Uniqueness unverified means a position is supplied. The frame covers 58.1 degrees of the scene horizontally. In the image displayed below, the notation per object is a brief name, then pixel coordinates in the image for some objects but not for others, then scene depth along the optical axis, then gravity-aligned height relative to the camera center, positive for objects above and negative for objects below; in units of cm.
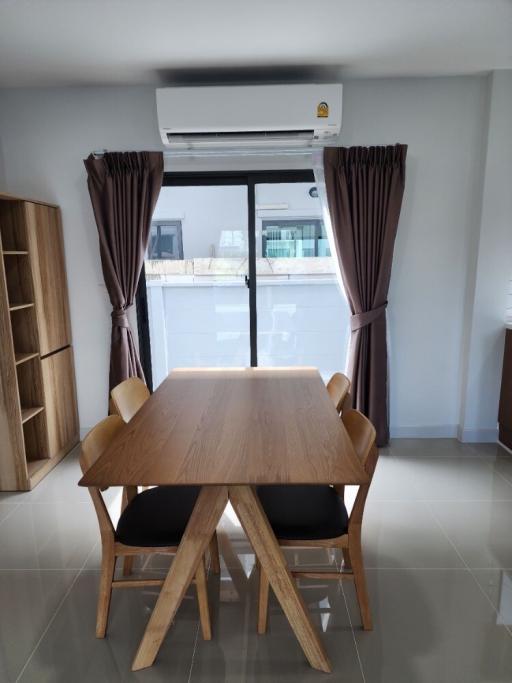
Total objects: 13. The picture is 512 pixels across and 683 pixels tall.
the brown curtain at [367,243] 319 +10
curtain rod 329 +75
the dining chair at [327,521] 167 -97
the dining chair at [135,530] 166 -98
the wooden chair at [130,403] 210 -71
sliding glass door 349 -16
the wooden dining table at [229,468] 146 -67
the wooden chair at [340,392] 223 -66
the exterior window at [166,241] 357 +14
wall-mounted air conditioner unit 295 +96
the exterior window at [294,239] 353 +15
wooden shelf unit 283 -56
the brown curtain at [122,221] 322 +28
